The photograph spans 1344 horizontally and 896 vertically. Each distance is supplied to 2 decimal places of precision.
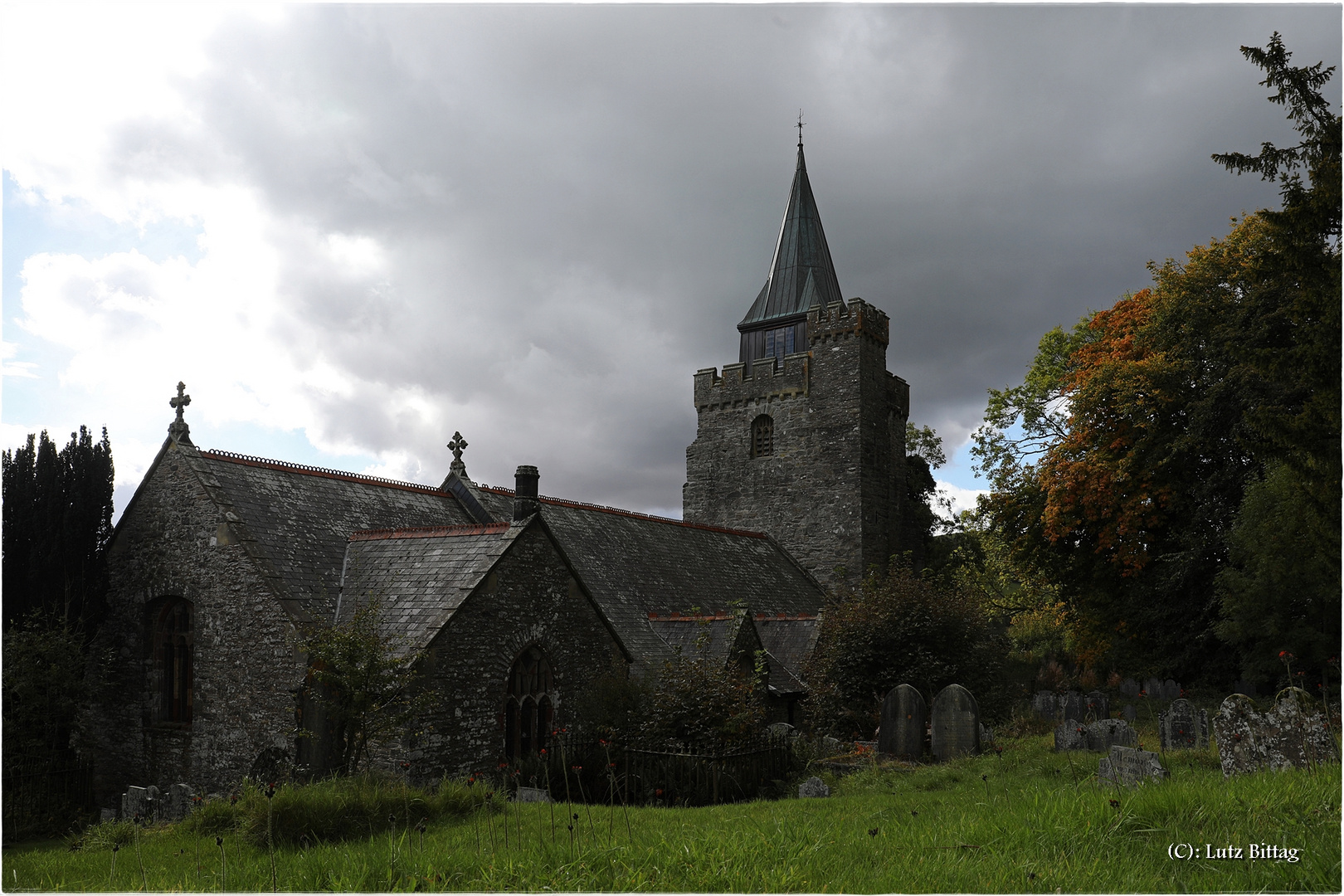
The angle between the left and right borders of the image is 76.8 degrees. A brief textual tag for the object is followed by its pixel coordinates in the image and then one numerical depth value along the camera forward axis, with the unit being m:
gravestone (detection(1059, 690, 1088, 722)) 18.69
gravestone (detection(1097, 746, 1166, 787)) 8.66
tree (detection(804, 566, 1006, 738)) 17.91
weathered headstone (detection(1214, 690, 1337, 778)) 8.14
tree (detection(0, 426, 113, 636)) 14.64
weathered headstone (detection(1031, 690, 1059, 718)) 20.02
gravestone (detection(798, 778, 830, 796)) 11.59
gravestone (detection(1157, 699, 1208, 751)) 13.65
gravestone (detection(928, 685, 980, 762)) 14.36
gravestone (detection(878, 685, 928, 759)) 14.74
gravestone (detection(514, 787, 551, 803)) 10.62
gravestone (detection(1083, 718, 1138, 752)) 13.45
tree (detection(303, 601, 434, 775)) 11.27
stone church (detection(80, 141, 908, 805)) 12.95
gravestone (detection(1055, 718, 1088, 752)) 13.96
